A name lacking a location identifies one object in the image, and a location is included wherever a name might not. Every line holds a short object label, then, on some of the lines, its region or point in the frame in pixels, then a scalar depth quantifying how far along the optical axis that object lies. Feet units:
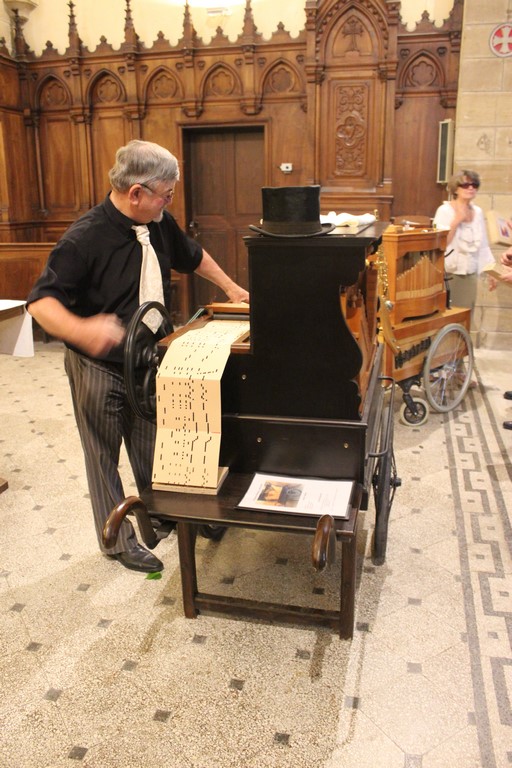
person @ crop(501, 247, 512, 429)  13.19
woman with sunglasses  16.75
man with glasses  7.37
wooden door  25.62
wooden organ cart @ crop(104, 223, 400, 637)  6.20
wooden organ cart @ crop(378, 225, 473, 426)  13.12
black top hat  6.21
